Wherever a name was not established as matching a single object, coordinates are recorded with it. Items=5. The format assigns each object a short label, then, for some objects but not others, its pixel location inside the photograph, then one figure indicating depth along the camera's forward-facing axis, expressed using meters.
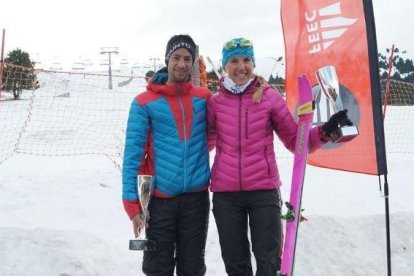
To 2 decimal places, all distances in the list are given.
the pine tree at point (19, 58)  29.48
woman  2.97
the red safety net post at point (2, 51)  6.12
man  3.01
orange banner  4.27
